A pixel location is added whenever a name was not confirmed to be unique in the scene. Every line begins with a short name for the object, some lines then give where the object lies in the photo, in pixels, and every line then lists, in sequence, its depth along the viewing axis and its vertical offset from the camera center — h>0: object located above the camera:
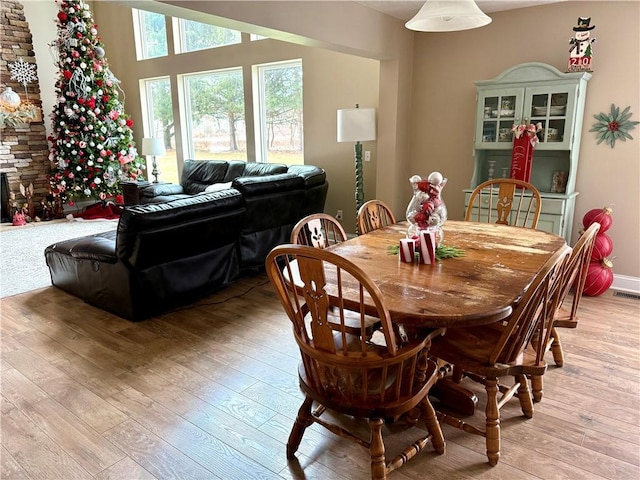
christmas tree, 6.52 +0.34
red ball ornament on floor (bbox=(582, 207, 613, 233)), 3.56 -0.65
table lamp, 6.93 -0.08
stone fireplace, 6.78 +0.14
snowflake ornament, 6.87 +1.11
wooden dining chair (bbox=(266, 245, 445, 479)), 1.45 -0.81
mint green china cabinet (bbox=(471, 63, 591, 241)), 3.55 +0.16
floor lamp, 4.42 +0.15
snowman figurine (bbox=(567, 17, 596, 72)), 3.46 +0.71
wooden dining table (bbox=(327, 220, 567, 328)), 1.55 -0.58
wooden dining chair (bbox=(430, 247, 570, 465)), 1.63 -0.86
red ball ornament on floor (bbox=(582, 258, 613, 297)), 3.55 -1.11
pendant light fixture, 2.14 +0.61
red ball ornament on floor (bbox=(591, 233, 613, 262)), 3.58 -0.89
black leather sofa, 3.16 -0.85
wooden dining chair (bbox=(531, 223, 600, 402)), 1.82 -0.65
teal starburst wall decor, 3.58 +0.09
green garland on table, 2.15 -0.56
